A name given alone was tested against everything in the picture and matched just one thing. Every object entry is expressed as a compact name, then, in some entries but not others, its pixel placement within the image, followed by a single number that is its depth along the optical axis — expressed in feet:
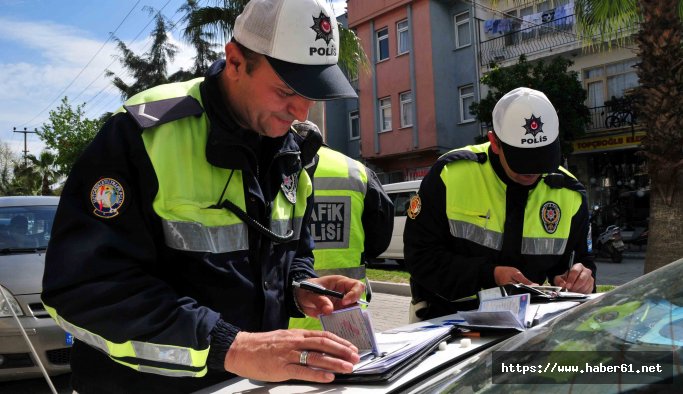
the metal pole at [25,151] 145.28
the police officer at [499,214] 8.10
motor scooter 38.73
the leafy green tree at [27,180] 140.26
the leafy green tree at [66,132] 86.43
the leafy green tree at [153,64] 91.35
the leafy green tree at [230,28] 37.22
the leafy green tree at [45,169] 131.23
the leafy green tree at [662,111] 22.81
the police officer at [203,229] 4.11
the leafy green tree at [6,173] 150.20
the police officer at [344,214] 9.79
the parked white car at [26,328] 13.62
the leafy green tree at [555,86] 48.26
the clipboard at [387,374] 4.53
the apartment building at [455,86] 52.49
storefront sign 50.65
